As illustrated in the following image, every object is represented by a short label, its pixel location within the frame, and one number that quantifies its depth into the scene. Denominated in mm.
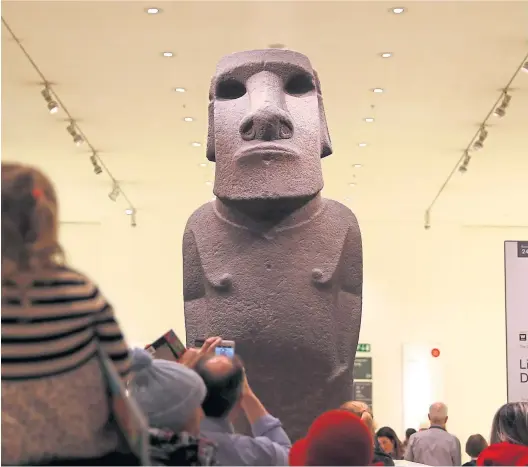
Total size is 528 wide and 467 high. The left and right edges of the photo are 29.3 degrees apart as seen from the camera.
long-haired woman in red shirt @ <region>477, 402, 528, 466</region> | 3873
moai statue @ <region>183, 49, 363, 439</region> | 4773
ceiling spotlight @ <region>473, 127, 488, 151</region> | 10539
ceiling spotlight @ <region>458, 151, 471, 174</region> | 11514
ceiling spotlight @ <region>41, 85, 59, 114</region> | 9180
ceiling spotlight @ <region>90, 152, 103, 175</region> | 11680
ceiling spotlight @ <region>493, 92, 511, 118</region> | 9391
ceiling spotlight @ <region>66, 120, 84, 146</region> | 10383
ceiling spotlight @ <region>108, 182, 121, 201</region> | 12847
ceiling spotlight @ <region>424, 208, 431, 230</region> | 15127
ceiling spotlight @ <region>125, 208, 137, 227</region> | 14823
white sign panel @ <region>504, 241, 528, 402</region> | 5867
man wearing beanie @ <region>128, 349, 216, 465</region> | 2607
